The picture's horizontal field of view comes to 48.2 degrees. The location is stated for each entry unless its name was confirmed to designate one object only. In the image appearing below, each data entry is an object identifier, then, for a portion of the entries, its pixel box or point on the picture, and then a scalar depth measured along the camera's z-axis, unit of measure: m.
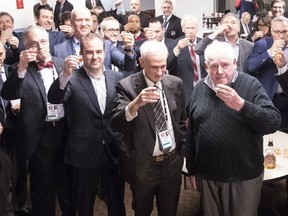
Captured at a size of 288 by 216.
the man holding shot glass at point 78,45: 2.78
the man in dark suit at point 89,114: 2.12
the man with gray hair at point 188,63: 3.21
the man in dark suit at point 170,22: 5.31
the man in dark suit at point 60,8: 6.49
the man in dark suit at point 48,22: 3.62
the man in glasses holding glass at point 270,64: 3.02
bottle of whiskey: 2.32
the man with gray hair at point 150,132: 1.90
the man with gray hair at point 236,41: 3.16
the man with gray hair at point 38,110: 2.24
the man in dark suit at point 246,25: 5.34
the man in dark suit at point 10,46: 3.04
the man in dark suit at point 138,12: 5.61
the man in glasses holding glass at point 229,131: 1.76
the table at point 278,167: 2.21
